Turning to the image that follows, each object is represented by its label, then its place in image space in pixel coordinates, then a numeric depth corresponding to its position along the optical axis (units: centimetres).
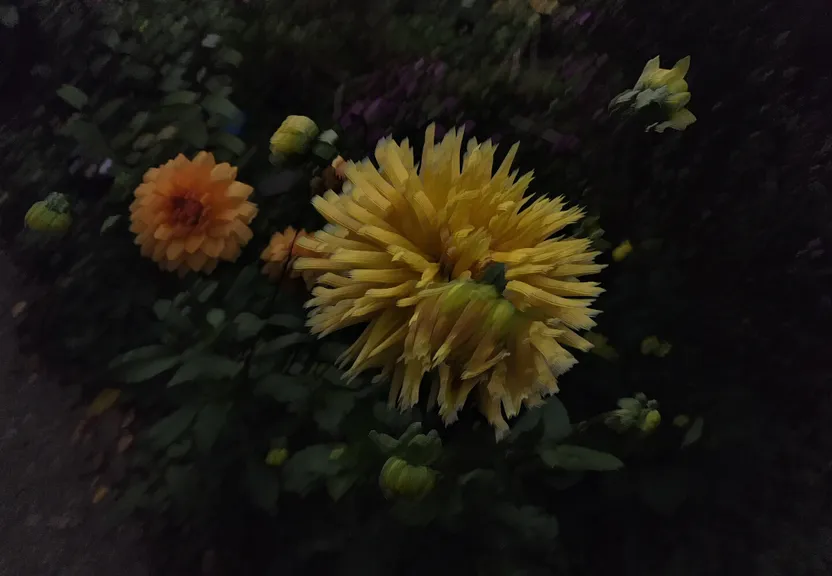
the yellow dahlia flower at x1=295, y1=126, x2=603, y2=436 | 46
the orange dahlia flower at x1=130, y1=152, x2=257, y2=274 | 65
